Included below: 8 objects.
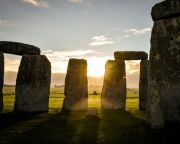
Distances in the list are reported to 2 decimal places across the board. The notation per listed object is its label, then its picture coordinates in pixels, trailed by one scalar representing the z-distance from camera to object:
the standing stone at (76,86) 18.98
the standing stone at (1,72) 16.98
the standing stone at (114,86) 20.05
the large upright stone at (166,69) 10.77
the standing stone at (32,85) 17.52
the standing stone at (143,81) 20.20
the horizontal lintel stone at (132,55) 20.81
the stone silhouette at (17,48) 18.08
